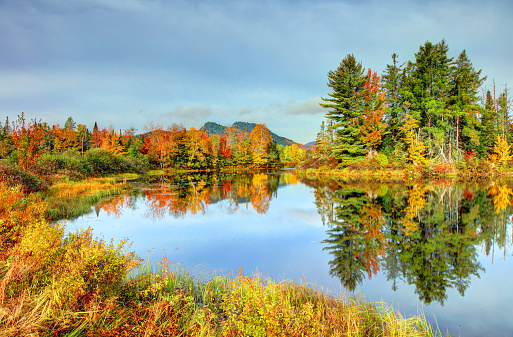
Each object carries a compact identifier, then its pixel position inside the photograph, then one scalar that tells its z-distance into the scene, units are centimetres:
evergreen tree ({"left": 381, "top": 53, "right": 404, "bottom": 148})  3197
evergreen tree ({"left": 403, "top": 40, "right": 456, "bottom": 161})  2950
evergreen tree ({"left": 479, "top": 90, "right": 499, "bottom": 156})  3194
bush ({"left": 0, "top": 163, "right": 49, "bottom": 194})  1197
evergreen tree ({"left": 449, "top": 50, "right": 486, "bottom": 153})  3014
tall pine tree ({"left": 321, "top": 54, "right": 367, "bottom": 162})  3158
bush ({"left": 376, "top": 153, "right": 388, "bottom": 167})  2986
